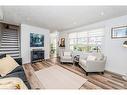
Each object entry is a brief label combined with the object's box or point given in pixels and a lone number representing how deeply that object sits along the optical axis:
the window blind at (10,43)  3.60
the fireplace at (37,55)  4.03
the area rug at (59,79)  1.90
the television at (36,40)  4.15
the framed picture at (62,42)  5.40
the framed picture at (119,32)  2.52
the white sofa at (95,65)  2.54
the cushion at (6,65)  1.57
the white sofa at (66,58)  3.95
